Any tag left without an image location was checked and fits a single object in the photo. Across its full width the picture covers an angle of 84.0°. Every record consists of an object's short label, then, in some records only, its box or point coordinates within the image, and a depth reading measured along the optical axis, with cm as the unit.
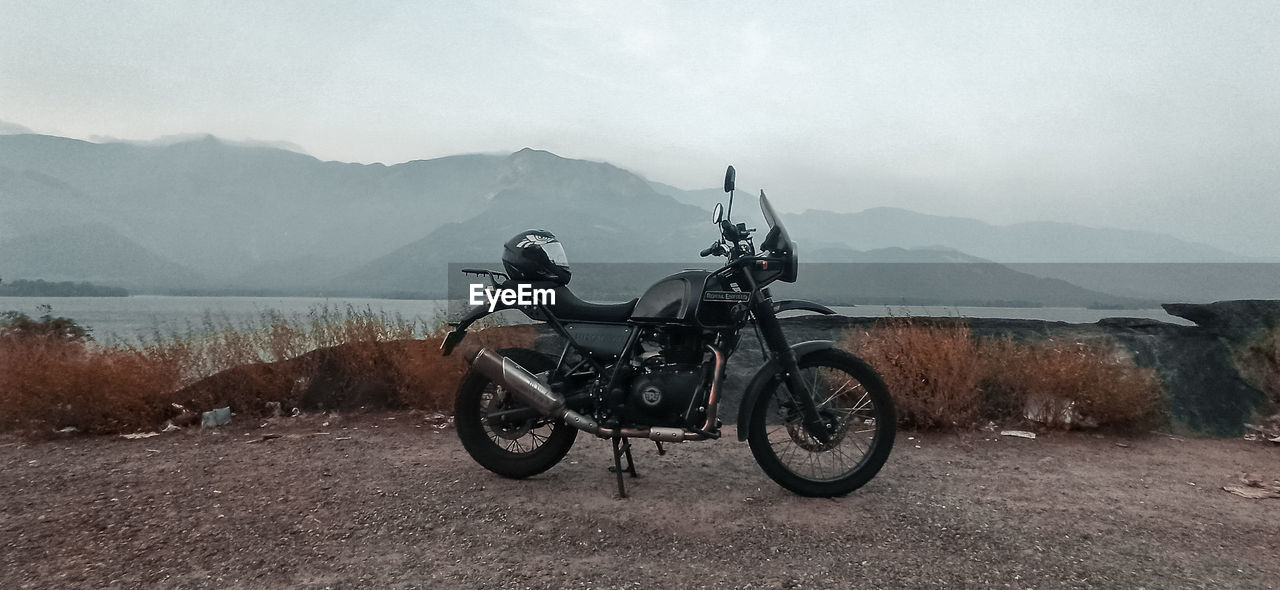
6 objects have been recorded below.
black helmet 450
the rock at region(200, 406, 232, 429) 632
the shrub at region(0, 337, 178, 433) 612
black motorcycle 423
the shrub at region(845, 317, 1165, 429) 629
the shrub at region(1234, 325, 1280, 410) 694
